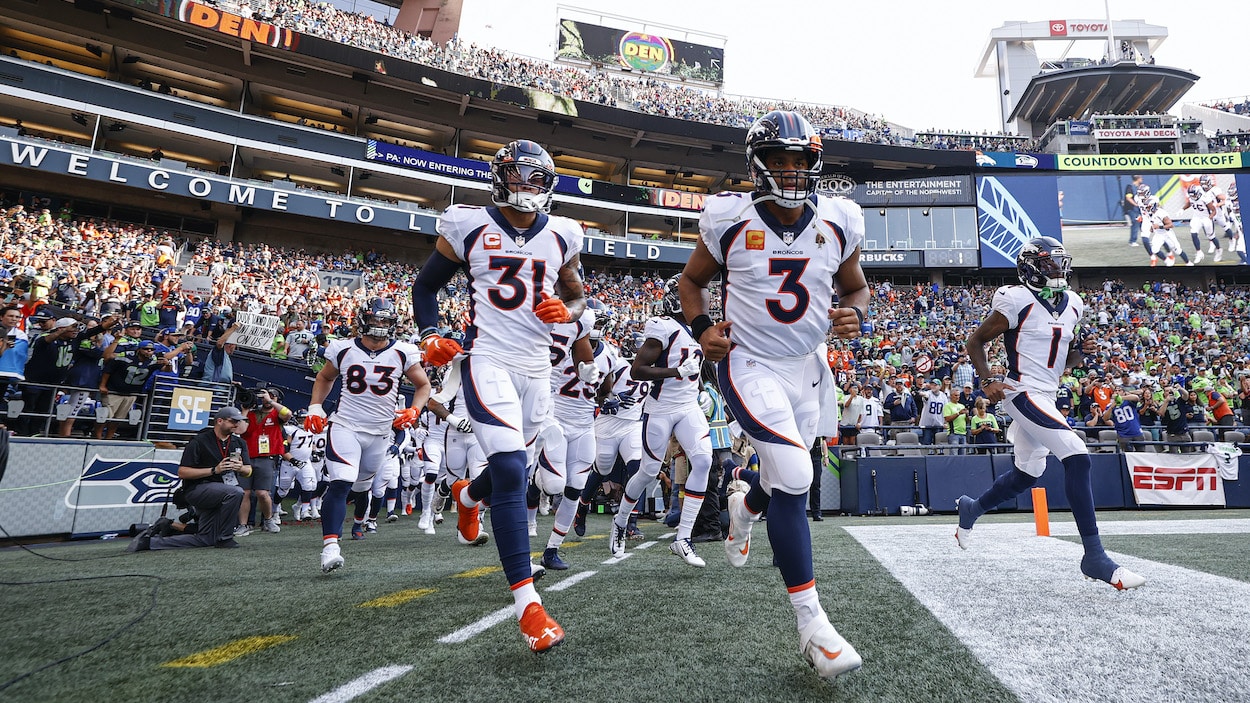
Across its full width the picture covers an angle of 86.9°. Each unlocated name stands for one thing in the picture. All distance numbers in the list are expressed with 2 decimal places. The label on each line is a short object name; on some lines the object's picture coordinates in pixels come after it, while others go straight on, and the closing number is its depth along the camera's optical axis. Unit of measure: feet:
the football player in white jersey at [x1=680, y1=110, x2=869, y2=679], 9.94
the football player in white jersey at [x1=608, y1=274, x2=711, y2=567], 20.36
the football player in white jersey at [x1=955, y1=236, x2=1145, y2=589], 17.04
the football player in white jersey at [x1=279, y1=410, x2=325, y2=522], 37.42
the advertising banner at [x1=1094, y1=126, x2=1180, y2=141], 136.36
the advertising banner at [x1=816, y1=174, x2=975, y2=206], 128.06
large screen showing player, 122.52
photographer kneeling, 25.12
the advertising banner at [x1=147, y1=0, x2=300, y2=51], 93.40
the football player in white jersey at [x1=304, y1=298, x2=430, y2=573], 19.53
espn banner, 39.70
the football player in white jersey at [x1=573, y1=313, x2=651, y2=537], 23.75
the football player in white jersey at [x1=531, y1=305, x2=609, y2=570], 19.06
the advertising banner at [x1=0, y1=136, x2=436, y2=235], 86.12
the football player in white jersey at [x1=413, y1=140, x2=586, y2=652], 12.21
